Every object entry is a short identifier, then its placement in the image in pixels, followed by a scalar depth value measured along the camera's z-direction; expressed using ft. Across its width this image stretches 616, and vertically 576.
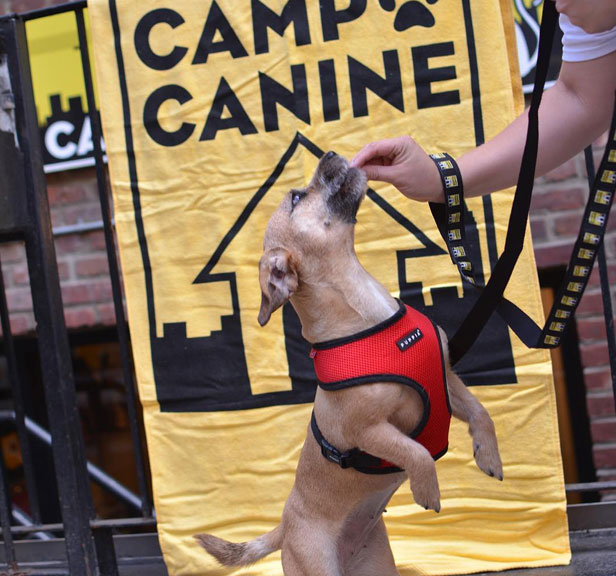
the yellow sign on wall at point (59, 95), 12.78
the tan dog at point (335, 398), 6.13
